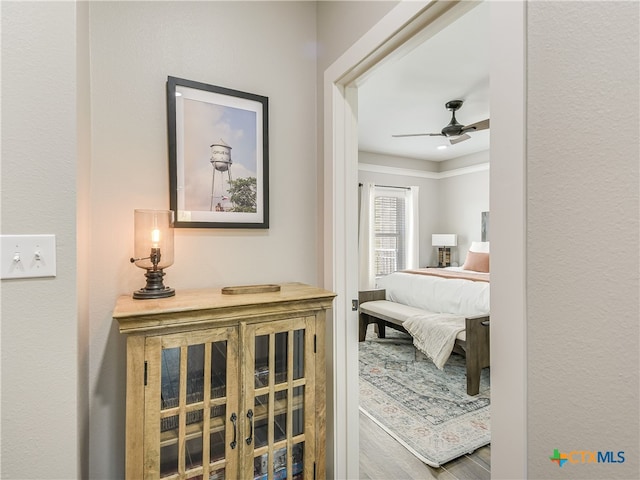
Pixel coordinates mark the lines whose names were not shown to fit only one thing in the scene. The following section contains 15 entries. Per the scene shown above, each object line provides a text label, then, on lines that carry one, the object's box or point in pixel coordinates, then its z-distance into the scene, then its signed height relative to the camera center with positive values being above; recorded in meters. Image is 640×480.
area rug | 2.08 -1.29
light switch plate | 0.89 -0.05
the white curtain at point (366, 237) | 5.64 +0.01
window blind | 5.99 +0.13
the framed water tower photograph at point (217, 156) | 1.46 +0.39
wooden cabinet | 1.09 -0.54
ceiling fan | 3.15 +1.11
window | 5.68 +0.12
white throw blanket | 2.81 -0.86
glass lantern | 1.28 -0.03
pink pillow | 4.72 -0.37
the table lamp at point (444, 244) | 5.98 -0.12
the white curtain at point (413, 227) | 6.19 +0.20
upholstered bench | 2.60 -0.86
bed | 2.63 -0.77
